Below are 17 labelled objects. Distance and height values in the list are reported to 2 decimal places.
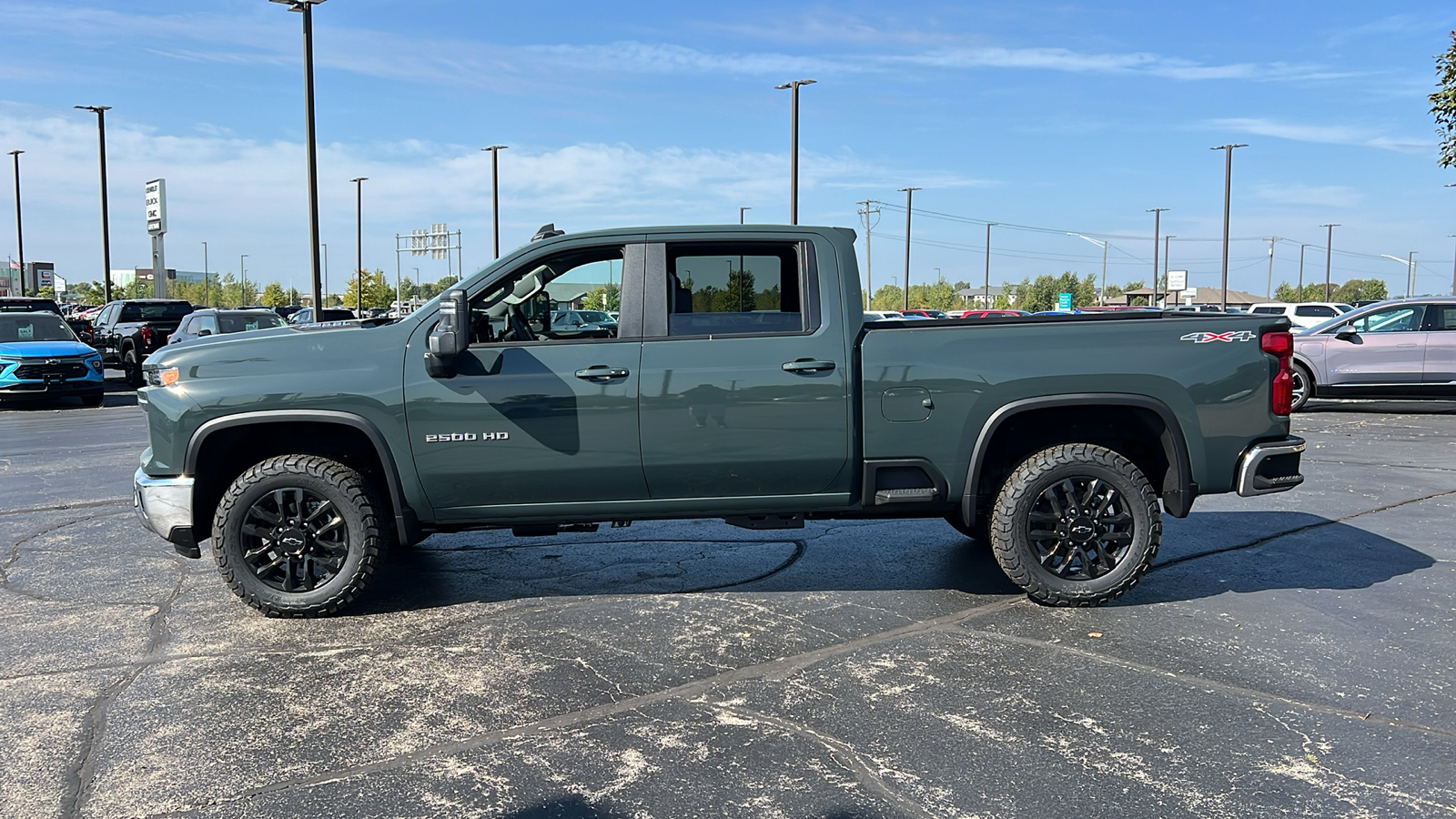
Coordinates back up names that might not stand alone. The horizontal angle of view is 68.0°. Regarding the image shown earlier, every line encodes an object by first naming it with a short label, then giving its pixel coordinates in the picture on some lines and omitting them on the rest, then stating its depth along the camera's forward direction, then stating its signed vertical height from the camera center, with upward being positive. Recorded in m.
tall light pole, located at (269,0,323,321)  22.22 +3.91
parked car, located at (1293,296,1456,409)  15.18 -0.29
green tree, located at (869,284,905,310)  125.53 +3.43
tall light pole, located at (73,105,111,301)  39.44 +3.45
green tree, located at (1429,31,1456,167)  18.36 +4.00
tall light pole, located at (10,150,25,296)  53.97 +5.23
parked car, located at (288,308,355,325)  36.44 +0.18
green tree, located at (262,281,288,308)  115.12 +2.67
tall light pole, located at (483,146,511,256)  49.03 +6.17
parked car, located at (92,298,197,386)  23.08 -0.25
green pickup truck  5.35 -0.45
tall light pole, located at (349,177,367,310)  62.34 +5.37
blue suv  17.94 -0.74
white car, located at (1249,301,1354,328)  35.04 +0.74
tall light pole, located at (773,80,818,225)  37.38 +5.63
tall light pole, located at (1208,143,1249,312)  49.94 +7.24
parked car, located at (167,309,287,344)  19.97 -0.06
